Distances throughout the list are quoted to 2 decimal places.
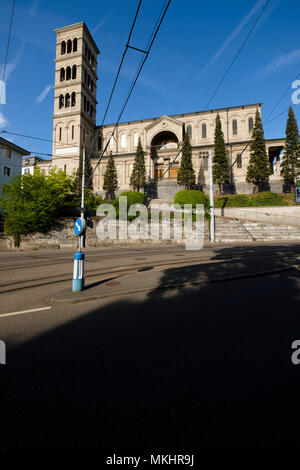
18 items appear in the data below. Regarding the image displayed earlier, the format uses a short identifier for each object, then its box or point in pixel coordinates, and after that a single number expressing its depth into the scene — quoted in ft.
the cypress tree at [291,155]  123.75
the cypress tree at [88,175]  130.93
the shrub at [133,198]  91.09
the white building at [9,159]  112.37
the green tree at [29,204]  68.95
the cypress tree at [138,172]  152.35
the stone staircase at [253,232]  80.48
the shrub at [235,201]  114.83
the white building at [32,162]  232.32
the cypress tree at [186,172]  141.18
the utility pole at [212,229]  76.95
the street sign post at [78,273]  18.85
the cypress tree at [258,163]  127.65
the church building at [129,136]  165.07
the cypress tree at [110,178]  156.56
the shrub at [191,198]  96.10
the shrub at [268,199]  112.47
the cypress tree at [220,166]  133.39
